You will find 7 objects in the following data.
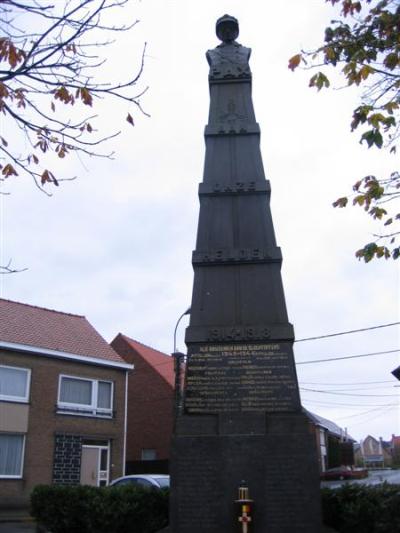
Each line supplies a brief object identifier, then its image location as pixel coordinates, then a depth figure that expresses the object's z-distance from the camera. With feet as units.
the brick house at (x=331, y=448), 169.46
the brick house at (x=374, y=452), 309.42
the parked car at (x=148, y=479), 47.73
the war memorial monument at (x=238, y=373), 24.94
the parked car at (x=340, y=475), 118.62
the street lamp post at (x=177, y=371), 58.69
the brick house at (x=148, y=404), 105.81
